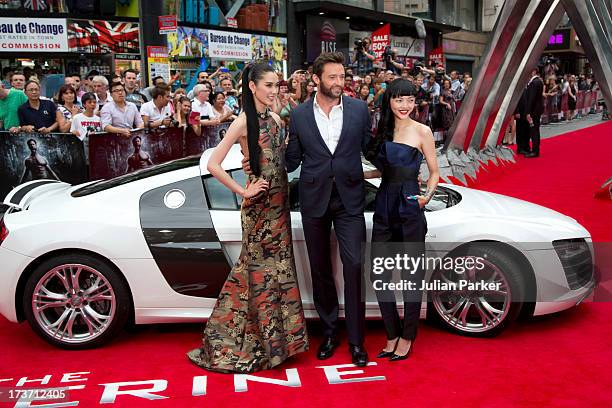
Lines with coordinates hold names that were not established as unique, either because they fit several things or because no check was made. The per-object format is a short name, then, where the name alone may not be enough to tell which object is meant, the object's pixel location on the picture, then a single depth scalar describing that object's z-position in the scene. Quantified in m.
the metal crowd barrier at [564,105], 23.09
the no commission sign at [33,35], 16.83
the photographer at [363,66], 23.76
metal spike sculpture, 11.60
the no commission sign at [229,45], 20.86
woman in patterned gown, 4.19
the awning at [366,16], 23.95
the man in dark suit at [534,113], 14.52
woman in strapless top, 4.27
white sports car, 4.55
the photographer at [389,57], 15.31
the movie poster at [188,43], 19.34
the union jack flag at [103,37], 17.67
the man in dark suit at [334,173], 4.23
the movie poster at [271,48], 22.53
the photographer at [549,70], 24.40
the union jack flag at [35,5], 17.19
